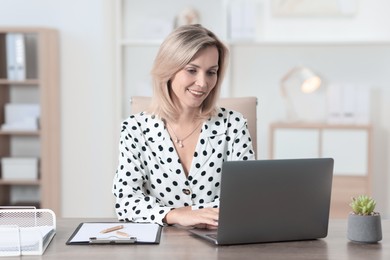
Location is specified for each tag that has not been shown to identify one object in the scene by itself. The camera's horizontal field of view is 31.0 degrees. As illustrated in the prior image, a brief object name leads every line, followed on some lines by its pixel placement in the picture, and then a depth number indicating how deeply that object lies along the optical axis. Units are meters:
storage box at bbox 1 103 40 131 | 4.75
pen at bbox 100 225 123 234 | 1.92
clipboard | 1.83
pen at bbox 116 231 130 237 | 1.87
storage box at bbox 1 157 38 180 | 4.80
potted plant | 1.86
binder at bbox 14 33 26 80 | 4.68
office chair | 2.63
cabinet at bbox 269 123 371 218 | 4.74
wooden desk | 1.72
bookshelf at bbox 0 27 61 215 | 4.74
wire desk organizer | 1.74
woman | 2.28
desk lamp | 4.93
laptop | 1.78
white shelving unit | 4.93
